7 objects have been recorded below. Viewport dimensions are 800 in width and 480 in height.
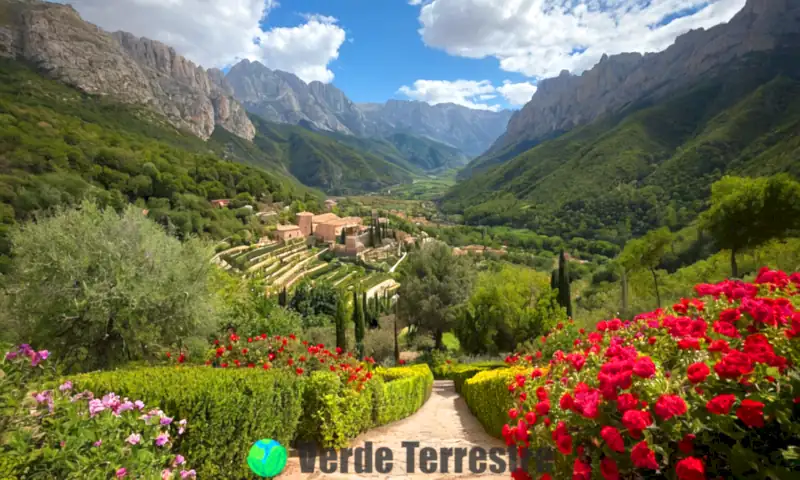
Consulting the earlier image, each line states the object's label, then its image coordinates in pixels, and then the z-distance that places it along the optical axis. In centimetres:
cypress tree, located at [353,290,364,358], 2230
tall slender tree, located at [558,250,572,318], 1994
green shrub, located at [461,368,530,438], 573
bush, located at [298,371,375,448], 482
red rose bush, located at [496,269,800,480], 152
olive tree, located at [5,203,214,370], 655
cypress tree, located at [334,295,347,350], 2016
